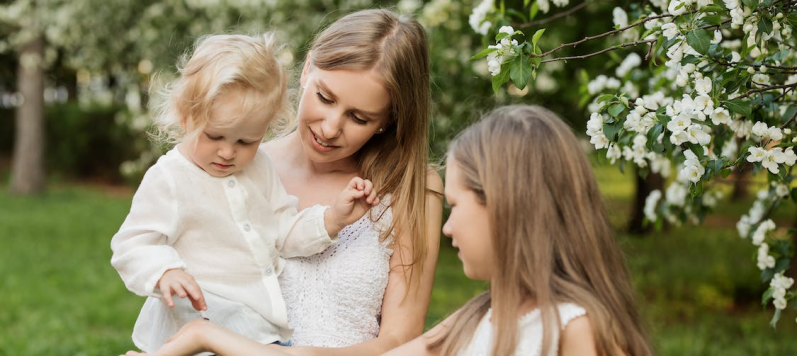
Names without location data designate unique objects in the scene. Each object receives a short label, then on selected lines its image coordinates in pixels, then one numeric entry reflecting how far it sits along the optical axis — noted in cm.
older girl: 182
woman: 252
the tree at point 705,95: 219
